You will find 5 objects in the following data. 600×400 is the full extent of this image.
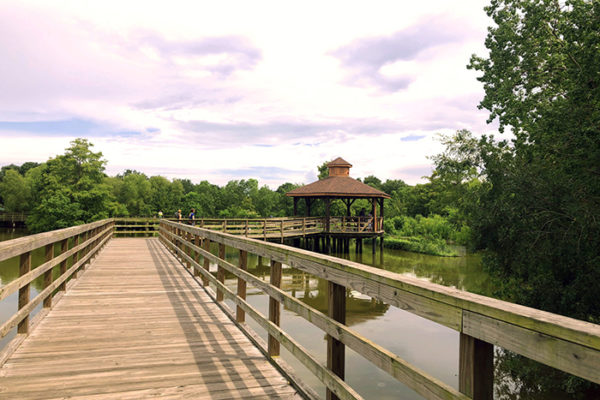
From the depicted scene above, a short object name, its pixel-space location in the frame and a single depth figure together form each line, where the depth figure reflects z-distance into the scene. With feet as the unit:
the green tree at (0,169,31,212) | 221.25
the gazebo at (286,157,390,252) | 98.02
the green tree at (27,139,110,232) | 138.51
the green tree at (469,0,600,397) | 34.58
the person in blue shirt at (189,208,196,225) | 71.15
